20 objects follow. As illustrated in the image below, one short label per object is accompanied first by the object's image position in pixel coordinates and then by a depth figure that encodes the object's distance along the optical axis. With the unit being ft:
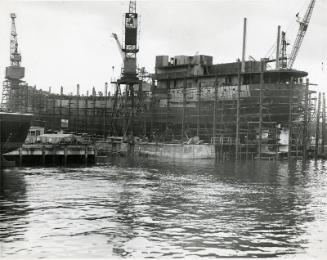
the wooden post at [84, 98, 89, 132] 370.73
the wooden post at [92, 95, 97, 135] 367.37
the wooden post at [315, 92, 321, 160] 262.26
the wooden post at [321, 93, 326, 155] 278.63
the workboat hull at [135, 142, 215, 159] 260.83
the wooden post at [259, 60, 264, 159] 253.65
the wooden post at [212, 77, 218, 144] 271.28
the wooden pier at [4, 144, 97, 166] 188.82
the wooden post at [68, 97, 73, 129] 371.90
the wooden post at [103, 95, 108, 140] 345.80
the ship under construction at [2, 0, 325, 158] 273.33
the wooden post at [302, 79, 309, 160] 259.39
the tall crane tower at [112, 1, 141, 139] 301.43
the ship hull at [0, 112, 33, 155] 164.76
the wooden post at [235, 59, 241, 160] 254.27
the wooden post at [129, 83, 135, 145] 314.06
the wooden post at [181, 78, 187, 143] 289.33
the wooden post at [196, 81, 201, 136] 284.41
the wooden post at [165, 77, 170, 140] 309.71
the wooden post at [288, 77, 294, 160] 257.14
